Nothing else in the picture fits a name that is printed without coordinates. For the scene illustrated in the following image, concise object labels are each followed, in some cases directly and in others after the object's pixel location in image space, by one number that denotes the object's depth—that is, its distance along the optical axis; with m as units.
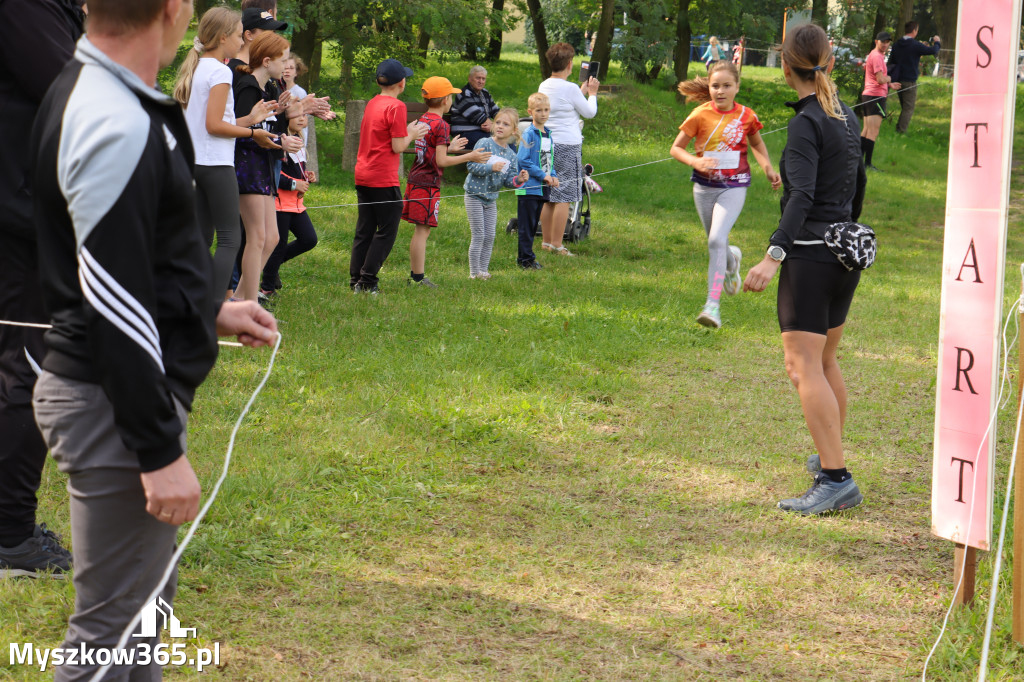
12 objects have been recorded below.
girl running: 7.63
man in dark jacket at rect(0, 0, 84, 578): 3.22
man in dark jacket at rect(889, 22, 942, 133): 19.12
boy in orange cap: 8.52
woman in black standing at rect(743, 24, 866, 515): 4.36
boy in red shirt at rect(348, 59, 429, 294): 8.03
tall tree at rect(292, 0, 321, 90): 12.91
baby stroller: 11.45
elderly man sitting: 10.91
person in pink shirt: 16.75
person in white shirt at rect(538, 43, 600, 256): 10.41
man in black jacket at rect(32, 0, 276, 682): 1.92
